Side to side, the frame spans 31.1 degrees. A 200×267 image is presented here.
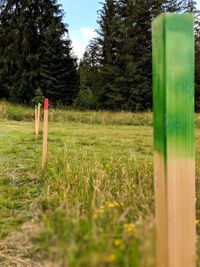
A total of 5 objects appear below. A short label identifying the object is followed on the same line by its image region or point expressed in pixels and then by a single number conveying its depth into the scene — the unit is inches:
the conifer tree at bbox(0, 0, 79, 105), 1100.5
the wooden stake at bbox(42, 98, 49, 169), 187.5
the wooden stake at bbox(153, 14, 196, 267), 49.0
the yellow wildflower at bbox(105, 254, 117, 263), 35.8
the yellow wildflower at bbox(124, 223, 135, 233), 43.7
